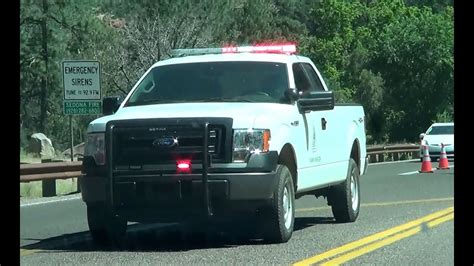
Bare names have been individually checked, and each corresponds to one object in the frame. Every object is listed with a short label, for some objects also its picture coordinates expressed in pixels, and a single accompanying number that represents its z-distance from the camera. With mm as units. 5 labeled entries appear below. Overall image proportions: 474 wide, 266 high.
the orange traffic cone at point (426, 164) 28656
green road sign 24891
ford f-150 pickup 10664
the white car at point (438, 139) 38438
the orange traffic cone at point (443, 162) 30162
